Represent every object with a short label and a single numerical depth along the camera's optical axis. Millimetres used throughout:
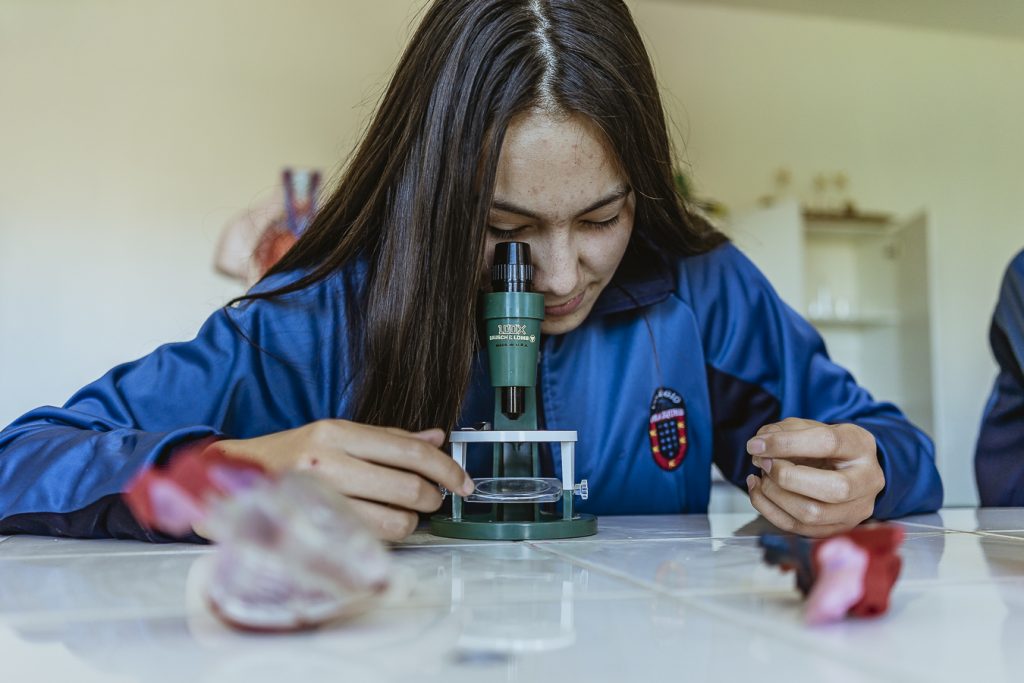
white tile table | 418
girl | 983
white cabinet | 4535
